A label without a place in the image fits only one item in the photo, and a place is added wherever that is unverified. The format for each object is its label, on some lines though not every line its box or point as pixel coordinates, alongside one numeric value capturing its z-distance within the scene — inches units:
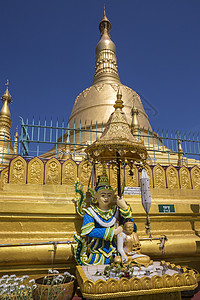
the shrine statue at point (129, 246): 187.8
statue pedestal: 149.9
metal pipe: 211.6
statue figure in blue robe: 208.8
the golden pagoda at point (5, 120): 583.2
